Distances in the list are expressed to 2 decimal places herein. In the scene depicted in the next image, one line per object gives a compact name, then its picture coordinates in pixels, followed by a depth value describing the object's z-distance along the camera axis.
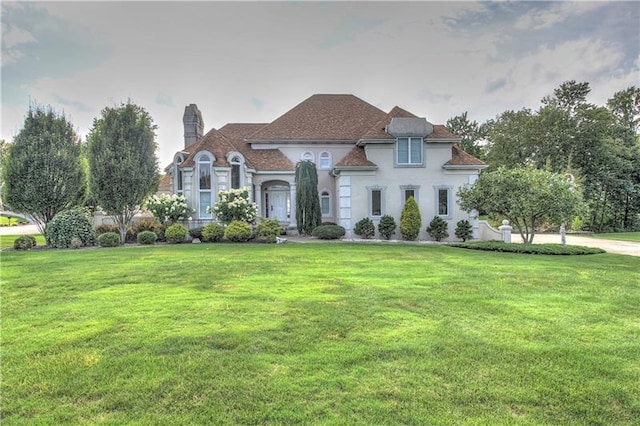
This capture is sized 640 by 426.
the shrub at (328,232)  18.64
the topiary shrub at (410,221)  19.11
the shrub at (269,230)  16.98
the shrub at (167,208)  18.11
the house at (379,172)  19.98
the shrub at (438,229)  19.73
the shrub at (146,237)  16.31
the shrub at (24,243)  14.51
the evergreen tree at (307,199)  20.16
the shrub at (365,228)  19.45
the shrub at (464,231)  19.73
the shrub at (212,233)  16.94
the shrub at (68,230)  15.11
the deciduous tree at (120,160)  16.53
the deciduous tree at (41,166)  15.66
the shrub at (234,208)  18.00
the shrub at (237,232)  16.75
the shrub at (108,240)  15.36
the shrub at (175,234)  16.72
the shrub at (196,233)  17.67
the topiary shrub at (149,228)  17.70
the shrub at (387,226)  19.48
